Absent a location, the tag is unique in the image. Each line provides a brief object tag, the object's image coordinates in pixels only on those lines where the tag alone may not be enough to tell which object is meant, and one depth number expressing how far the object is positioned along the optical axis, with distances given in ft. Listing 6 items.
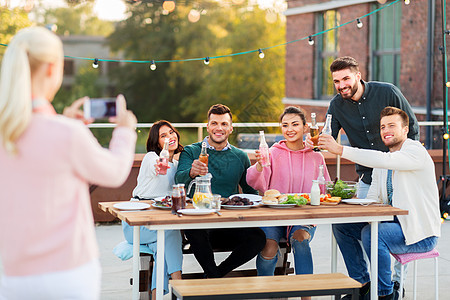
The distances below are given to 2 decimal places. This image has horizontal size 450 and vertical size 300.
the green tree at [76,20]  127.65
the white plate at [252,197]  13.26
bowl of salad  13.51
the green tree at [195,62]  111.24
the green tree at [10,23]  75.66
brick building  31.65
